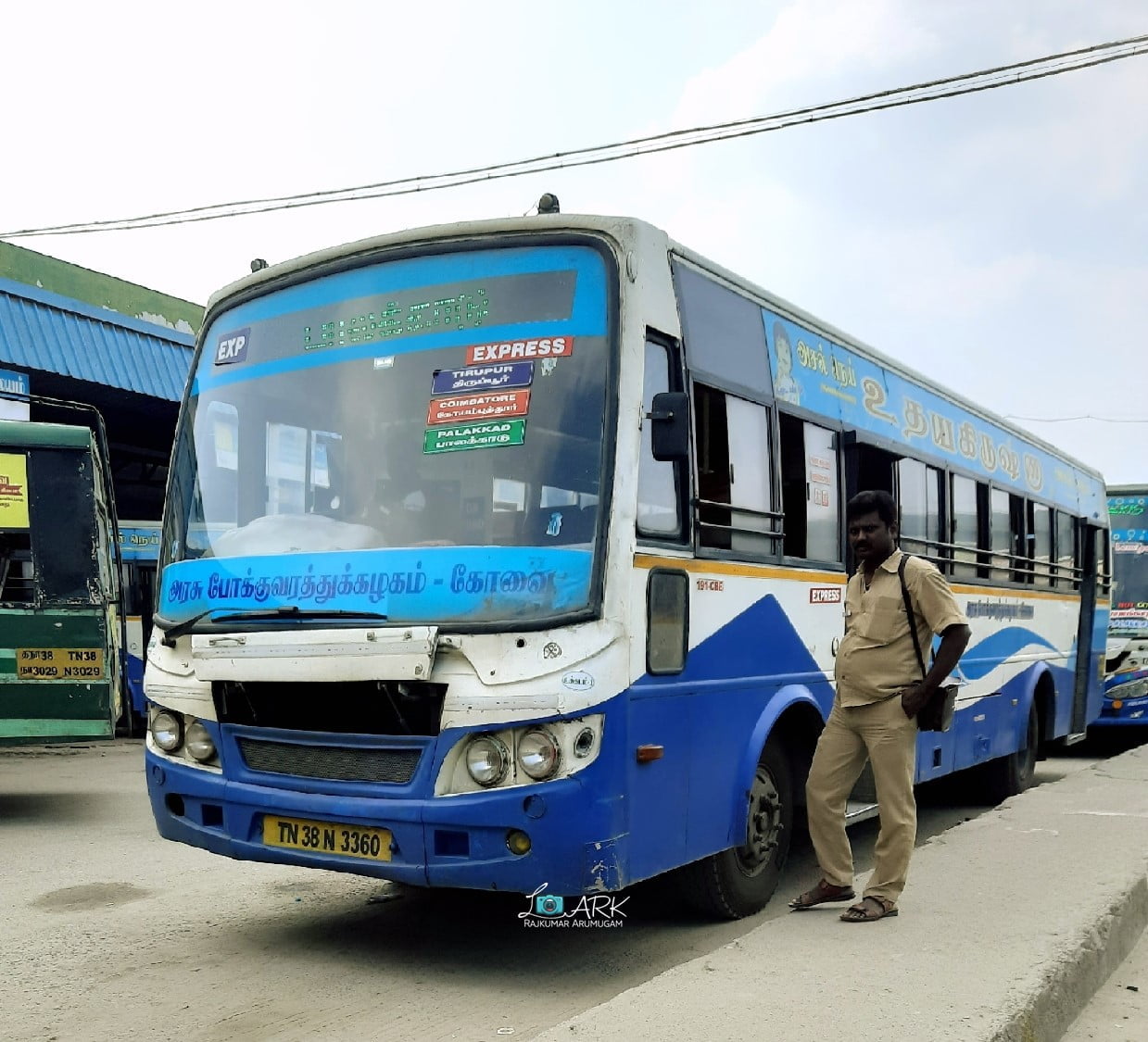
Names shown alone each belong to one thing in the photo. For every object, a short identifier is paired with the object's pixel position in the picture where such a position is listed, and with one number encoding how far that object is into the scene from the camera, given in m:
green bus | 8.85
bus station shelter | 15.36
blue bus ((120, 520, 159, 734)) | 16.08
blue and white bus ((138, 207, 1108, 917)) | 4.48
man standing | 4.99
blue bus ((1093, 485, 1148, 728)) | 14.30
